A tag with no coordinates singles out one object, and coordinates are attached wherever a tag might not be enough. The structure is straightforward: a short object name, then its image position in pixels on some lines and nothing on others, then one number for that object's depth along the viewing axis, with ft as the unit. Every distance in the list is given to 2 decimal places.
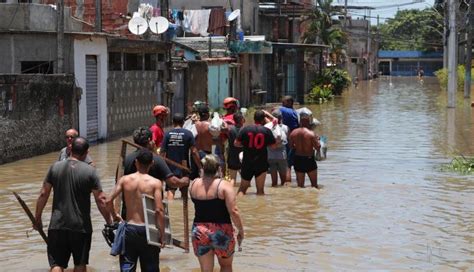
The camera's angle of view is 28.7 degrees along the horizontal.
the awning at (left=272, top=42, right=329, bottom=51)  152.76
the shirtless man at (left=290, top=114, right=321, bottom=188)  49.49
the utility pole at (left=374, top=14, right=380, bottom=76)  410.56
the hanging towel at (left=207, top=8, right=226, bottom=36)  140.15
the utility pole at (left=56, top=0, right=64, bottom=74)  72.23
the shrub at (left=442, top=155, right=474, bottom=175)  60.75
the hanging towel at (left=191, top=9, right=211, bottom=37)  140.67
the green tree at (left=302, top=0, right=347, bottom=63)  194.49
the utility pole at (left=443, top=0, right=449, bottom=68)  210.34
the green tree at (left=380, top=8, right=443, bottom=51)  409.28
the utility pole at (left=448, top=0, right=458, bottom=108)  130.82
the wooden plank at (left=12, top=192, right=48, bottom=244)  27.76
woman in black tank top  27.12
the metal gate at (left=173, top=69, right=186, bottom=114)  106.11
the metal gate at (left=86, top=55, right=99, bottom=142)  80.12
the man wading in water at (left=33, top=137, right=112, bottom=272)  27.02
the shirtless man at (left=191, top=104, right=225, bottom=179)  46.39
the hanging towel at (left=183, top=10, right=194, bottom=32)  140.77
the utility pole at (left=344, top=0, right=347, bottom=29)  296.22
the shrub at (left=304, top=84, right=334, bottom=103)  163.02
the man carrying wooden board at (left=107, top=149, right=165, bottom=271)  26.96
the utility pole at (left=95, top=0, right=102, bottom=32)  93.91
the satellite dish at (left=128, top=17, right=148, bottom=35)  91.71
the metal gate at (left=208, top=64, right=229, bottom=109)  119.75
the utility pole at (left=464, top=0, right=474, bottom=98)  158.36
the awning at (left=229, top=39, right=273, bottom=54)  130.41
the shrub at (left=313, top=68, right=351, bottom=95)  176.96
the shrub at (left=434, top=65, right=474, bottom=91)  194.46
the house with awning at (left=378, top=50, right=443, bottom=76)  418.72
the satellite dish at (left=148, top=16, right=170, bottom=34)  92.73
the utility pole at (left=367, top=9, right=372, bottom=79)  362.76
